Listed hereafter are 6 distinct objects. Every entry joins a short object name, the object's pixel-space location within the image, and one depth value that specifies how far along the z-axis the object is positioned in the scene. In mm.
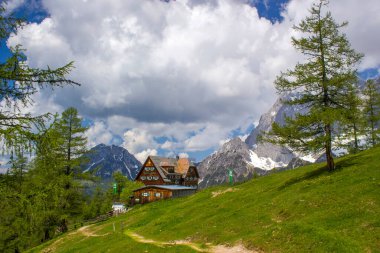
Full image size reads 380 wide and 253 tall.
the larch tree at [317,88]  33500
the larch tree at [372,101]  58688
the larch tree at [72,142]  51219
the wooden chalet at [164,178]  89750
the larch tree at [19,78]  12445
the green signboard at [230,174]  65756
